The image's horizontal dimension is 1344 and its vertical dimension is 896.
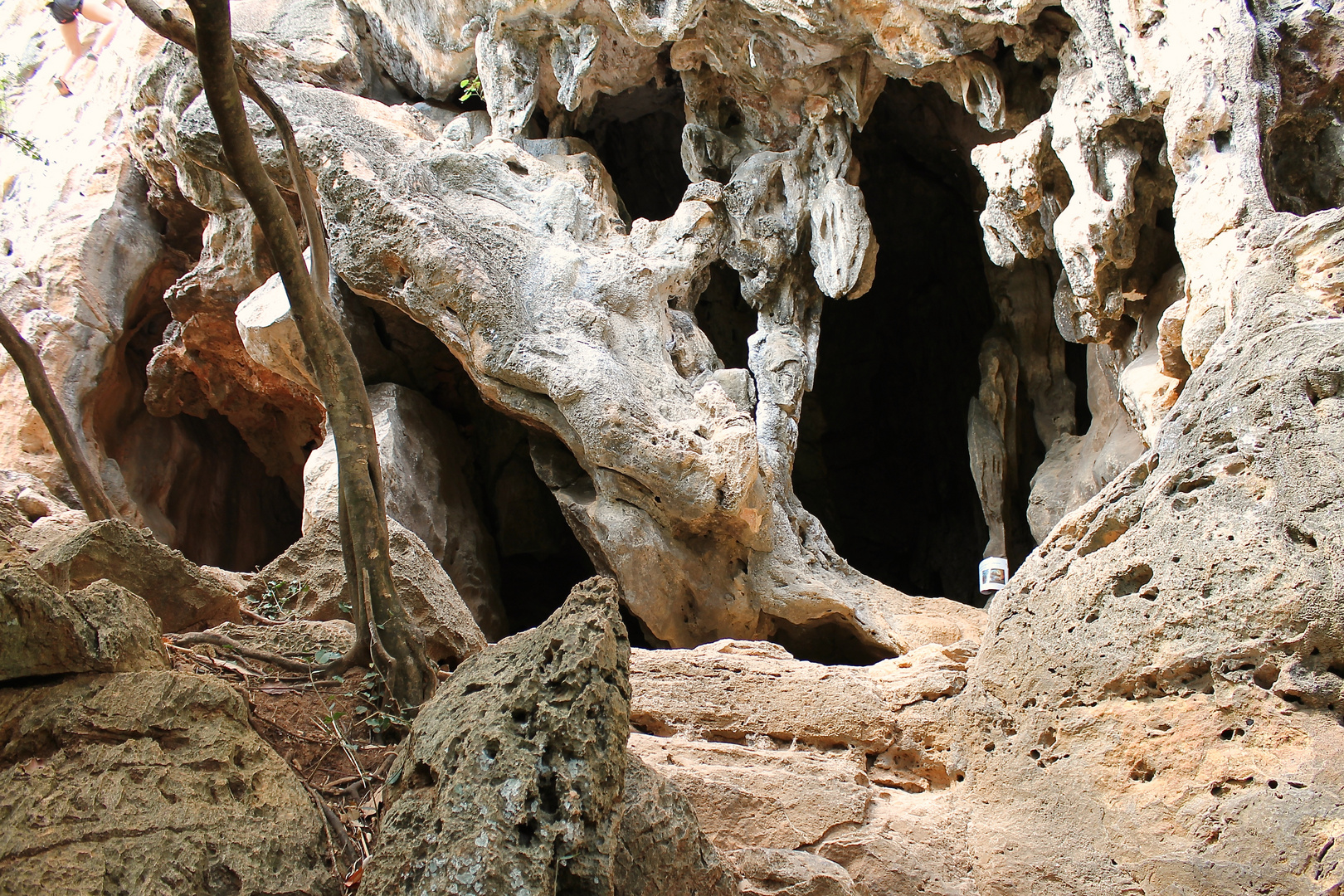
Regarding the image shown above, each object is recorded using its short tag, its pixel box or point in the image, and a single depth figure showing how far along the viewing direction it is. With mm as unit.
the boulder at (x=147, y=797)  1866
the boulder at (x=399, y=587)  3963
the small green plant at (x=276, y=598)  4012
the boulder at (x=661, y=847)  2100
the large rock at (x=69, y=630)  2146
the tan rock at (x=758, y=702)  3771
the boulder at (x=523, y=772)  1774
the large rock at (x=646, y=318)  6027
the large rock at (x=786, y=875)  2678
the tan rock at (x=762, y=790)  3184
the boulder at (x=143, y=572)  3223
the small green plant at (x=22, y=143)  4457
